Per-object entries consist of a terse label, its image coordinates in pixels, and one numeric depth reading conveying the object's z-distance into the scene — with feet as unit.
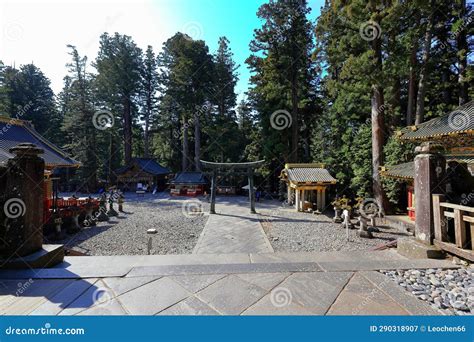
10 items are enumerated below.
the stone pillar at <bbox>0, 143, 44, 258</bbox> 11.10
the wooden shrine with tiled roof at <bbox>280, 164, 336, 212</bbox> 50.57
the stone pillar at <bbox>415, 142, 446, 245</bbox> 12.59
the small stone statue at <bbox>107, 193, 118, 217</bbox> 45.23
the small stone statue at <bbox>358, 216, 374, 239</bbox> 30.73
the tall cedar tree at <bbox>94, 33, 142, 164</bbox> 98.58
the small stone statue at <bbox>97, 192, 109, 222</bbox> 41.01
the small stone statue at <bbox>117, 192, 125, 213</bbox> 50.13
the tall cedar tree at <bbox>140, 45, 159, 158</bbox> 113.19
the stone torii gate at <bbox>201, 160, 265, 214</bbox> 47.41
